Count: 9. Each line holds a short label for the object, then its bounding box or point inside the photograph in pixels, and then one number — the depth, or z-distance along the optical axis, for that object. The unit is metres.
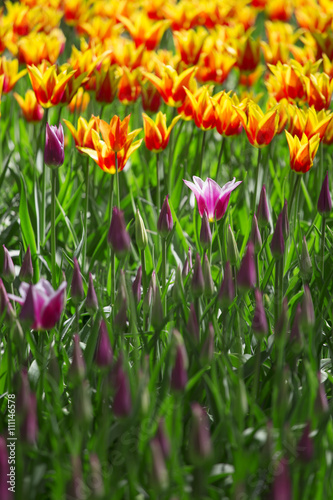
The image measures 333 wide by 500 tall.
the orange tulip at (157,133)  5.22
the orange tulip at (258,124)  5.05
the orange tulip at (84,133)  5.15
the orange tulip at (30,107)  7.07
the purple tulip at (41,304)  3.49
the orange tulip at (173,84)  5.86
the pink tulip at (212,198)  4.50
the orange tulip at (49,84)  5.40
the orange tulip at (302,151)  4.84
